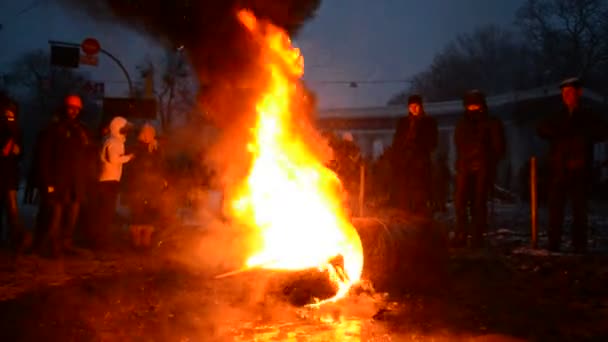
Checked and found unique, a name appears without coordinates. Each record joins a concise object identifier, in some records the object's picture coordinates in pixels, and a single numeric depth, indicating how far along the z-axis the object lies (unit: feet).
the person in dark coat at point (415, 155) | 29.84
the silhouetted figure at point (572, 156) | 25.99
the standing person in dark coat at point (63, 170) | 26.55
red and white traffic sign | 57.82
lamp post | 59.18
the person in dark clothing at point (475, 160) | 27.84
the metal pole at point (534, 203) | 27.43
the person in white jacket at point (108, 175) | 29.53
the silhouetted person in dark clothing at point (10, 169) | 27.02
